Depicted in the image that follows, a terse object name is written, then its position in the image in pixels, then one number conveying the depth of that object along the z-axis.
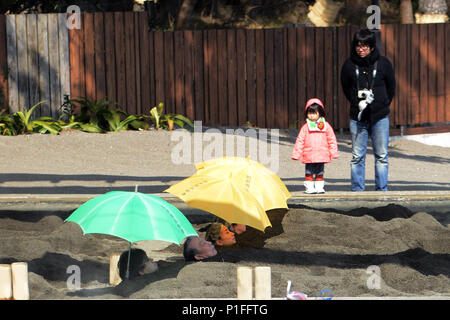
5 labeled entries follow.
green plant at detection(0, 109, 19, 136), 28.11
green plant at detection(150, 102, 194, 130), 29.97
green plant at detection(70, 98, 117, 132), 29.28
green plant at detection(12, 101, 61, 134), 28.30
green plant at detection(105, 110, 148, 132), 29.30
